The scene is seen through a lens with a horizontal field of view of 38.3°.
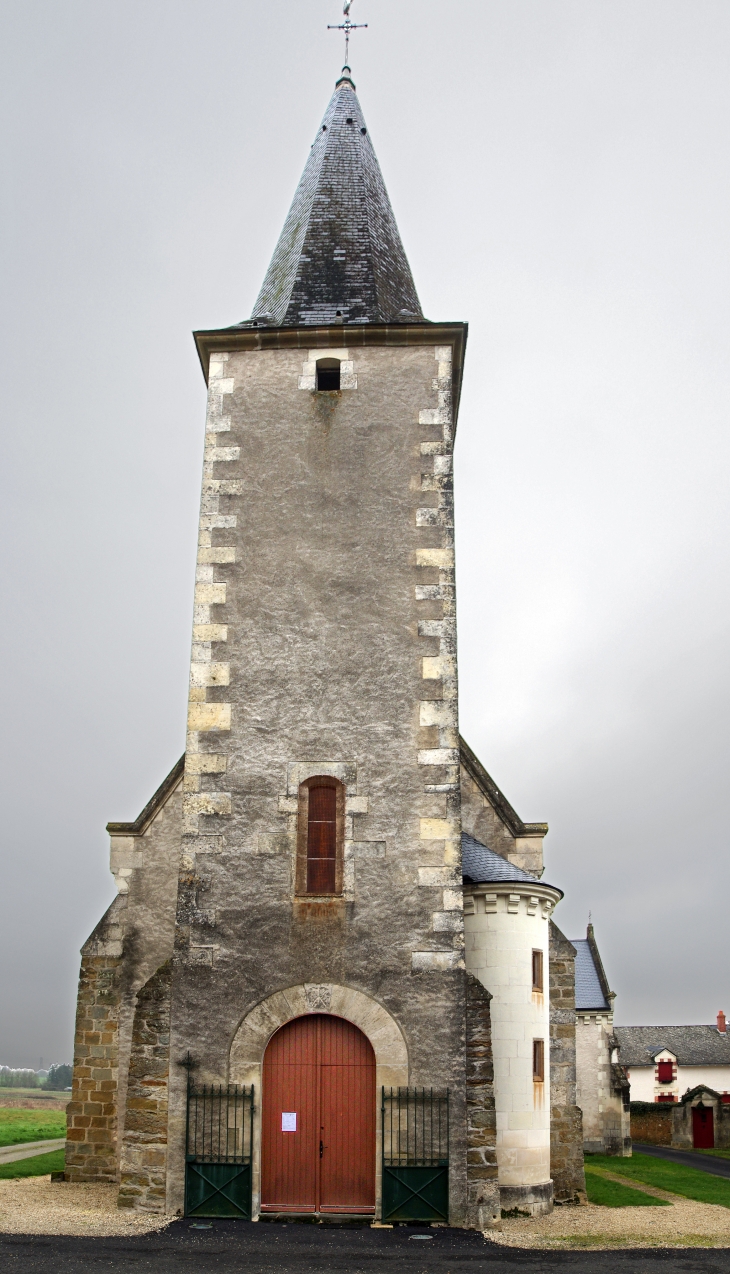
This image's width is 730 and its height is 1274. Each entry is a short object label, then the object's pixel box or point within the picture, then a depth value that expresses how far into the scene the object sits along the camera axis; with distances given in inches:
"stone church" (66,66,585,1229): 474.6
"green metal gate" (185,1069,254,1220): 464.8
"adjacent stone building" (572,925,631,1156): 1192.2
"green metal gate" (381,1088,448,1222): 461.1
